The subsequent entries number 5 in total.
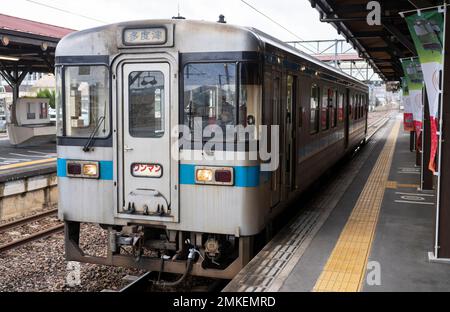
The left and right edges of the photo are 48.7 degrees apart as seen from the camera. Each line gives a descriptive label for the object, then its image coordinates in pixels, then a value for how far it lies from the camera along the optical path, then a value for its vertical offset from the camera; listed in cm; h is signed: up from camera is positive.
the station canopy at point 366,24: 941 +217
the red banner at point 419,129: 967 -15
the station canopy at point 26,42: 1368 +247
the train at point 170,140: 511 -19
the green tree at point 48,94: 3878 +239
